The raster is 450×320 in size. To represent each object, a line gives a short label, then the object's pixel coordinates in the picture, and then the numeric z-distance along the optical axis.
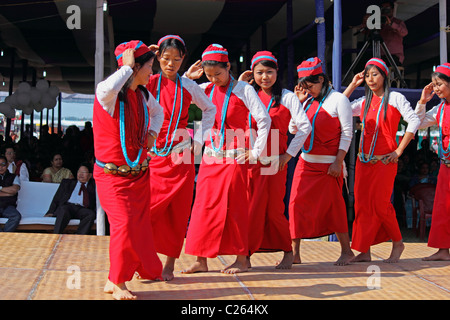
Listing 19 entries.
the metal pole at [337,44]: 6.89
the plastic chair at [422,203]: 8.84
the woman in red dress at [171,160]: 4.54
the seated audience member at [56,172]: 8.59
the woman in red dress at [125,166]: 3.76
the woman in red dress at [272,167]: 5.05
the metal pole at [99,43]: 7.04
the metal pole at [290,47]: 8.71
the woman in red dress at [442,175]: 5.62
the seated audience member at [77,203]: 7.64
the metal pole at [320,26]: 7.09
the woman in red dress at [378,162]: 5.43
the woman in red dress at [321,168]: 5.30
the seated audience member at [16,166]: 8.59
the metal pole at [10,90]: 14.49
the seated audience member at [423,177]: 10.06
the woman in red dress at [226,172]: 4.80
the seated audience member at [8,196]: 7.72
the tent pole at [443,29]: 7.68
